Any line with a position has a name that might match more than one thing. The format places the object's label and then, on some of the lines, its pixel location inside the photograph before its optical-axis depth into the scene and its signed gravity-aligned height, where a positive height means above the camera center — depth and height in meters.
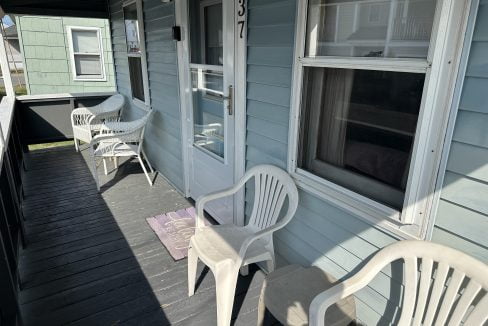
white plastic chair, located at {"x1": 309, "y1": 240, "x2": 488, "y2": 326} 1.08 -0.75
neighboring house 5.99 +0.04
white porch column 4.06 -0.10
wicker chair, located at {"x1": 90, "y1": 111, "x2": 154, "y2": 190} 3.51 -0.86
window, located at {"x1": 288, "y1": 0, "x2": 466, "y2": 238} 1.15 -0.16
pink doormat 2.51 -1.34
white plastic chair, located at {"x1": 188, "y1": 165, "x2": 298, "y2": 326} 1.70 -0.98
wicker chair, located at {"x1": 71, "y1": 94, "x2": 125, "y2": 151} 4.58 -0.80
